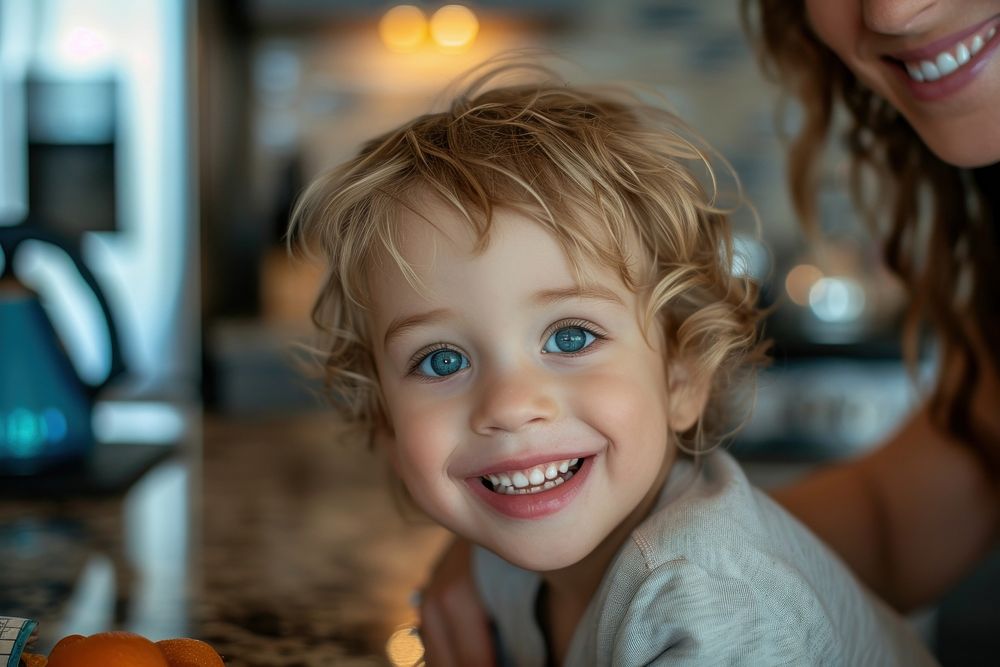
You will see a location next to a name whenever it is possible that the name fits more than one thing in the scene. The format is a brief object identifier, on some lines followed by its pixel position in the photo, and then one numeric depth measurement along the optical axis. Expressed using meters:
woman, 1.18
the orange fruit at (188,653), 0.64
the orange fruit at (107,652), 0.58
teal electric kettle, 1.25
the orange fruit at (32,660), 0.62
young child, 0.72
